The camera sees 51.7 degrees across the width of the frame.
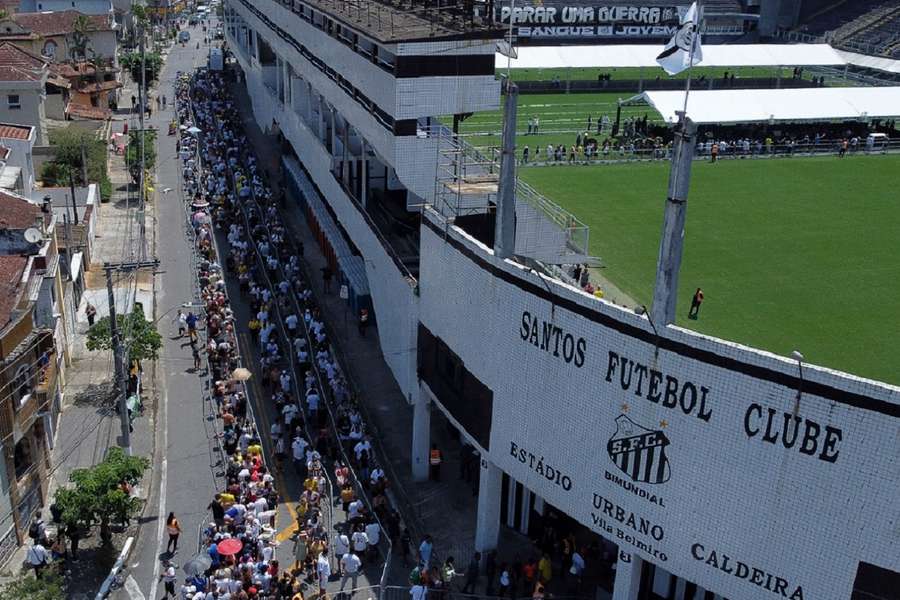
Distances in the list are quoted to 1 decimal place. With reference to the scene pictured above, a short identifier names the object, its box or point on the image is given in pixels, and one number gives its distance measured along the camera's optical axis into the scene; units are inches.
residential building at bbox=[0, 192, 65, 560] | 823.7
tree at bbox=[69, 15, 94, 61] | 2908.5
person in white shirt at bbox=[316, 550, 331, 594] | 751.7
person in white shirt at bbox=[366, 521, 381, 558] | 804.6
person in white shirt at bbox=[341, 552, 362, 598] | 776.3
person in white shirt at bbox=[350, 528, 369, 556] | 792.9
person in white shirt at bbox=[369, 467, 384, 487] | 868.6
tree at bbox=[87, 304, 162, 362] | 1088.8
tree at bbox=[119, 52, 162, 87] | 3103.1
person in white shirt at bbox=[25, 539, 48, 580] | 773.9
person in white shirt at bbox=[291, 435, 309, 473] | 928.9
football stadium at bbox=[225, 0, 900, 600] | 539.2
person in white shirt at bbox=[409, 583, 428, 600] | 722.2
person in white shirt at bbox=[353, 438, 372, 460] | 917.2
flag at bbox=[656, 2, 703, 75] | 572.1
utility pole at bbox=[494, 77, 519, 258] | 689.6
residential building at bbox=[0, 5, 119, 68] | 2851.9
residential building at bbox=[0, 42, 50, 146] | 1931.6
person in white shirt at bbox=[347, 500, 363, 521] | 825.5
